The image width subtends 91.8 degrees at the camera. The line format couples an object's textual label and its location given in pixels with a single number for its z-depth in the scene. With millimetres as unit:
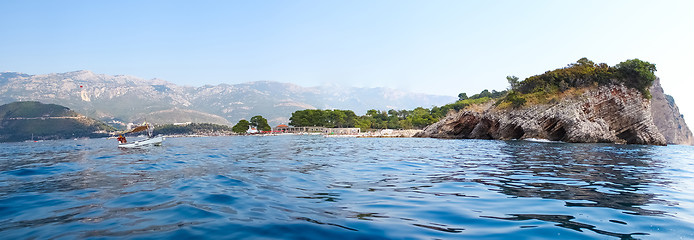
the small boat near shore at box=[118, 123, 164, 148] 32500
